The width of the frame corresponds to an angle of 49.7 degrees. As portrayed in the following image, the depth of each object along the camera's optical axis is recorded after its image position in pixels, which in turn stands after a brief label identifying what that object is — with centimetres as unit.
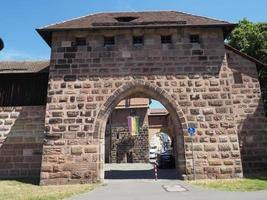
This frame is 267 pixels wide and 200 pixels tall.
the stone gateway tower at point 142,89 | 1214
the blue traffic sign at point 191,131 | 1231
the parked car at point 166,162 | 2019
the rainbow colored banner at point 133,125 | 2992
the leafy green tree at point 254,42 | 1817
